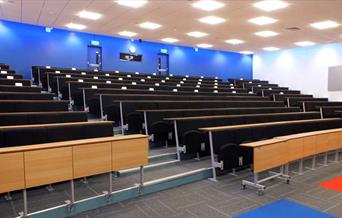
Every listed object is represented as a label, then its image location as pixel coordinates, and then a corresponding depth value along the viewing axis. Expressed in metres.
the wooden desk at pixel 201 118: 3.81
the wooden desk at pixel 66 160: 2.06
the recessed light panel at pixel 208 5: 6.13
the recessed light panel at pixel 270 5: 6.00
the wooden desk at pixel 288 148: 3.12
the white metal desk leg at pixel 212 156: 3.45
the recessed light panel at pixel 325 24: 7.39
